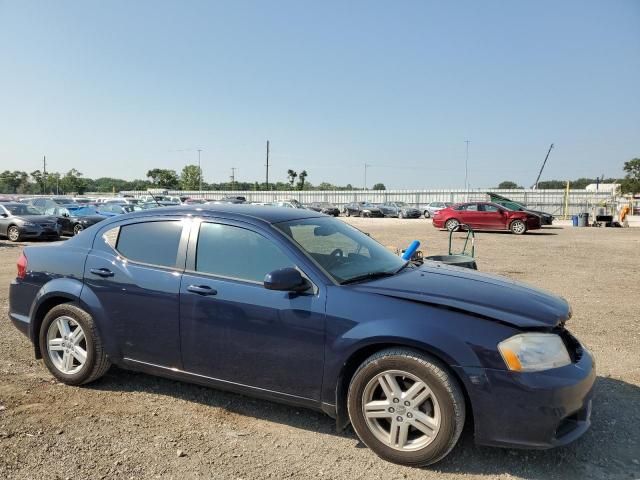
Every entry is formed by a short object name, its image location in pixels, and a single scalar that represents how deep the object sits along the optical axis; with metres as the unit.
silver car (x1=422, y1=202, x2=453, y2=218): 47.62
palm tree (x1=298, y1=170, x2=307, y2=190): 129.88
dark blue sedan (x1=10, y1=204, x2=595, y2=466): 2.93
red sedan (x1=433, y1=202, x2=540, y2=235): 24.42
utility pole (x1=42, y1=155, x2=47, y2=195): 108.38
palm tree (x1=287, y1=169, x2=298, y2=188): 132.88
